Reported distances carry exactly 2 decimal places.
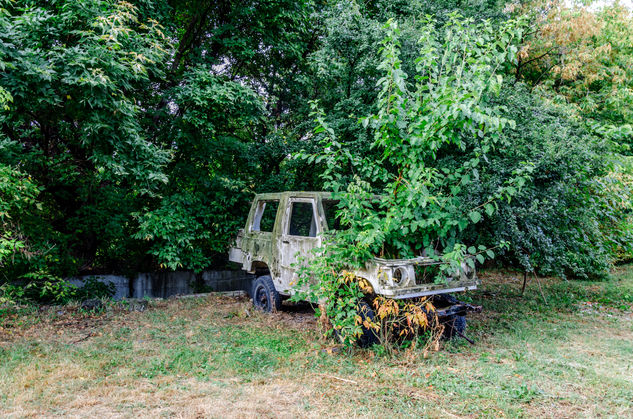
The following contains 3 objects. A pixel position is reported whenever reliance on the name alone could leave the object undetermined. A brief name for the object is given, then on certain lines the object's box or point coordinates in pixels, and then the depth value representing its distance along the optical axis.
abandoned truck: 4.79
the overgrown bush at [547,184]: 6.34
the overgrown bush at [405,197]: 4.55
